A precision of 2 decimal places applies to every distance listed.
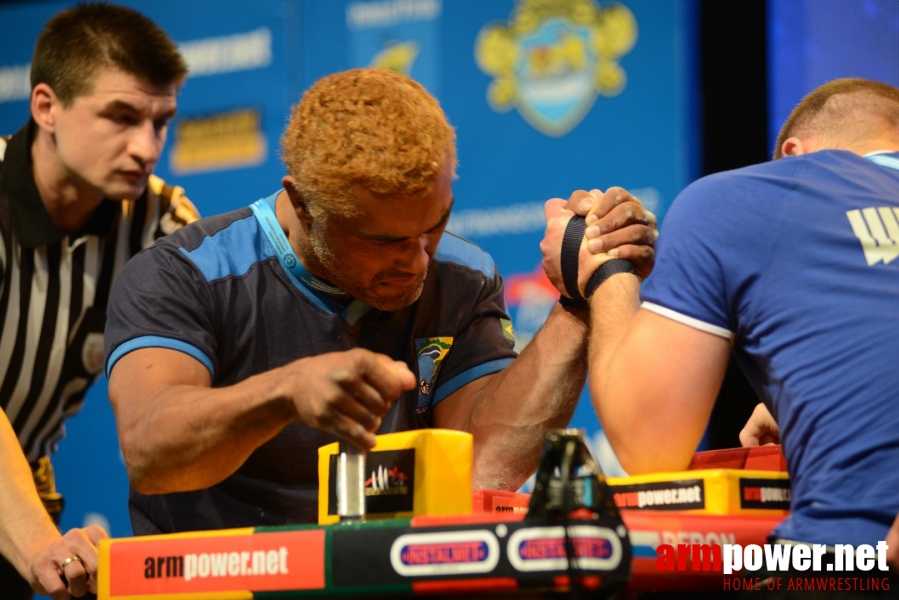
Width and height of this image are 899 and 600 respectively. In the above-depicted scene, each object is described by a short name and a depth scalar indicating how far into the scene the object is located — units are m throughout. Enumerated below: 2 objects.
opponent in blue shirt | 5.55
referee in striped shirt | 6.83
